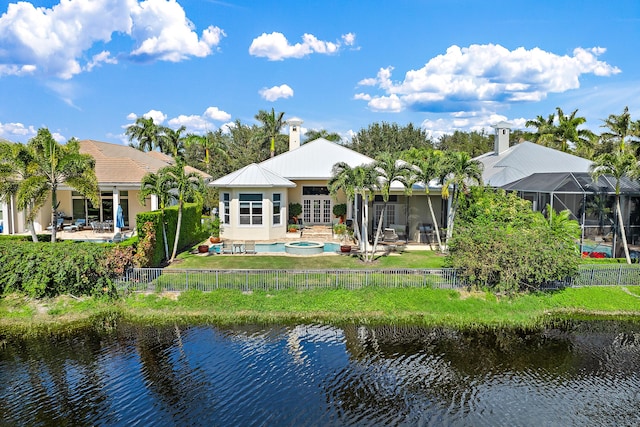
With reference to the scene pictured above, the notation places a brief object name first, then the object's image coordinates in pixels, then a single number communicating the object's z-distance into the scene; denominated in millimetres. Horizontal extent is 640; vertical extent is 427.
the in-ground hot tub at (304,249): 22781
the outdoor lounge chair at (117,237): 22891
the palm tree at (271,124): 46969
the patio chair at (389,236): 25203
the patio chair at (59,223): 27469
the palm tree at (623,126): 29547
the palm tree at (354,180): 19781
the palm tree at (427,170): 21859
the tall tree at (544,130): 38875
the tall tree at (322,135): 53625
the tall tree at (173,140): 45562
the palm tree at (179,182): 19516
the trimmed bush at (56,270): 15859
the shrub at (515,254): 16453
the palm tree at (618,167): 19188
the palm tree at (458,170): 21688
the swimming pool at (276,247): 24078
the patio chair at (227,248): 22922
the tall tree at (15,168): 17766
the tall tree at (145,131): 47344
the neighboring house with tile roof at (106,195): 25812
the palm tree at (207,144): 44253
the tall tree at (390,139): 51656
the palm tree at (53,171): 17906
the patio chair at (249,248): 22969
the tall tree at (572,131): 37094
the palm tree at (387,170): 19969
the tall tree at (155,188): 19219
